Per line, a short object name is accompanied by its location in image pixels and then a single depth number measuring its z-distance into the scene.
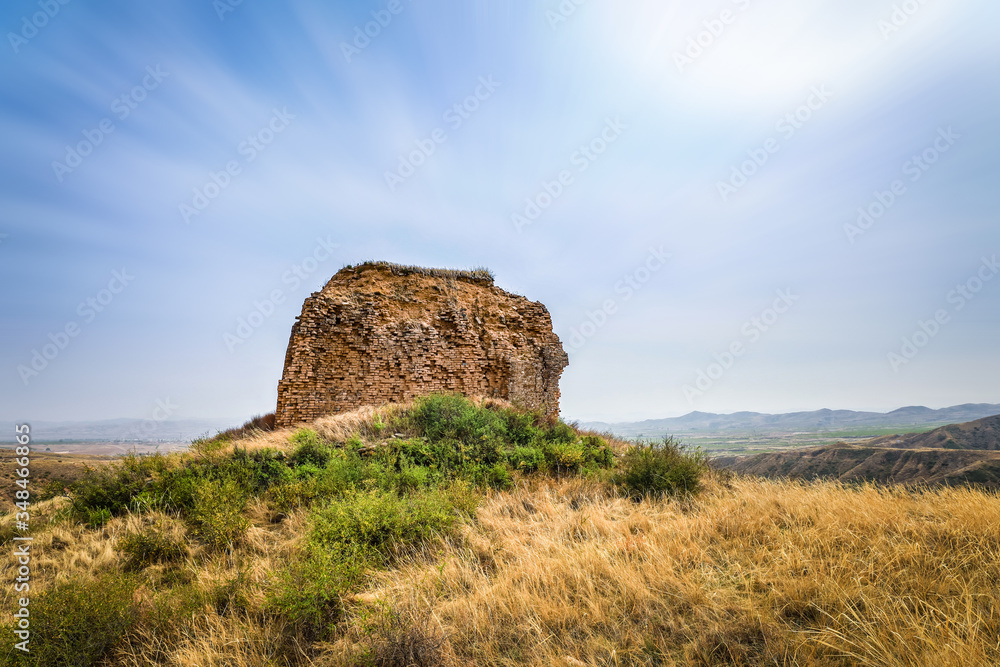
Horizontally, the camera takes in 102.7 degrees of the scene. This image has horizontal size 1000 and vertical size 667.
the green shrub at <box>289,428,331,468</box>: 8.00
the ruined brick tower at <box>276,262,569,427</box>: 12.99
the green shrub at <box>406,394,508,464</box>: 8.75
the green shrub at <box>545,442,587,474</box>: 8.54
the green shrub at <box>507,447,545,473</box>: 8.34
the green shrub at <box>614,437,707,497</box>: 6.77
